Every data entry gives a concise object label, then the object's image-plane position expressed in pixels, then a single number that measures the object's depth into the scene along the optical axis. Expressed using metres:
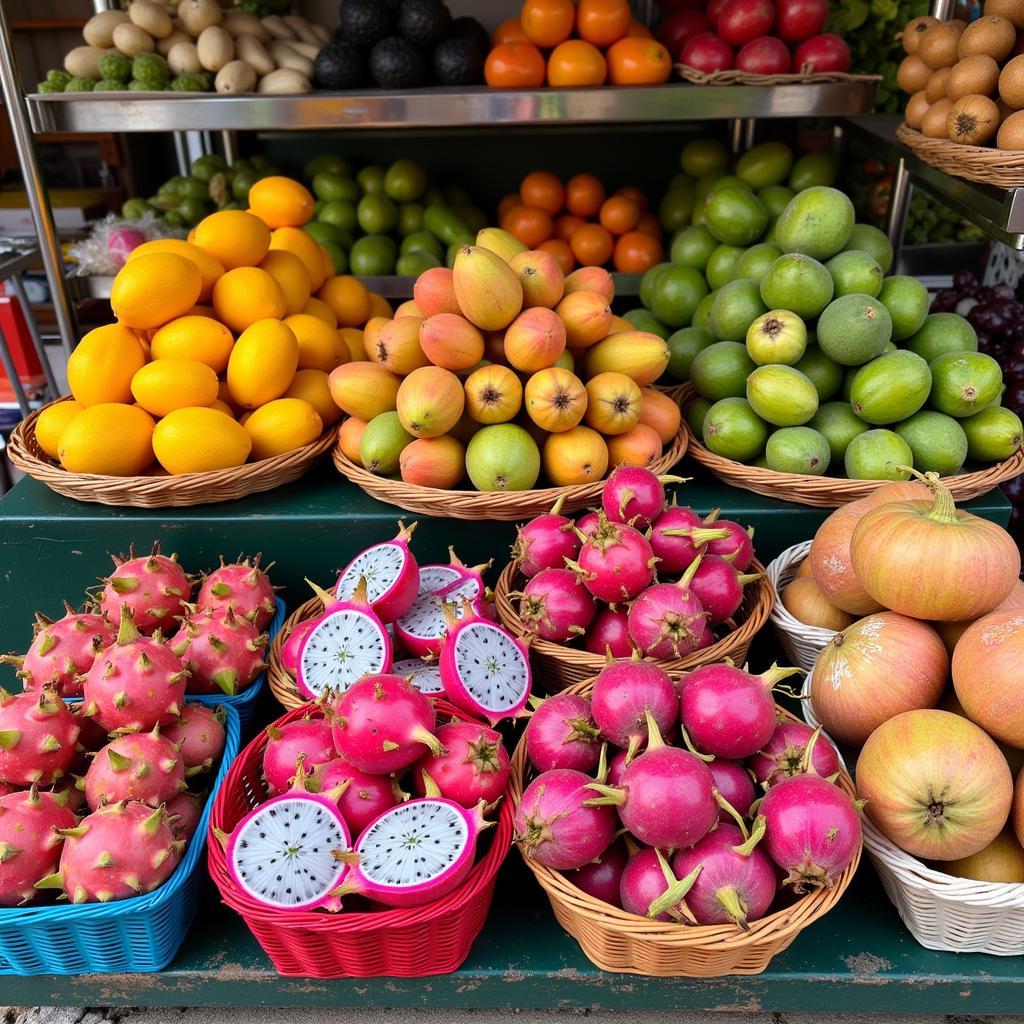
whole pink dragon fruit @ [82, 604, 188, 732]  1.38
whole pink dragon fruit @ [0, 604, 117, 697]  1.51
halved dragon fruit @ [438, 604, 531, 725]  1.43
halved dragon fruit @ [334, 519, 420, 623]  1.58
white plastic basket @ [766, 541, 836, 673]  1.63
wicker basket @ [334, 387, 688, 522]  1.78
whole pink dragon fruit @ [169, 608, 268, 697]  1.60
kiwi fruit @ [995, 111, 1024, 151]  1.93
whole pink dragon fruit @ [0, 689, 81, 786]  1.32
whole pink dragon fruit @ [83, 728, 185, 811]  1.28
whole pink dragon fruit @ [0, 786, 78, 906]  1.23
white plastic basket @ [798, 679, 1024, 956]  1.19
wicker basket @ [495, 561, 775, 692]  1.49
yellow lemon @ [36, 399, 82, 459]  2.01
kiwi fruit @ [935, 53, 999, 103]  2.11
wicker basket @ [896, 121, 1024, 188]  1.92
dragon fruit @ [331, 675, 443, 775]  1.21
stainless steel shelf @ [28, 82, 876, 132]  2.41
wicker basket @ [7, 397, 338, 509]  1.86
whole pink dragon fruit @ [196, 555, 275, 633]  1.70
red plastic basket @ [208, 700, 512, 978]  1.16
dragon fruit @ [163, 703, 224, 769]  1.45
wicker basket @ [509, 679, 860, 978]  1.11
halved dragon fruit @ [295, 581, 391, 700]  1.49
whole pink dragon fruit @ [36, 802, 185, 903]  1.21
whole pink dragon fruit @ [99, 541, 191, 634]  1.68
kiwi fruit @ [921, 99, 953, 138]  2.24
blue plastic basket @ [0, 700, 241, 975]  1.22
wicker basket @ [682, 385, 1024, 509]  1.84
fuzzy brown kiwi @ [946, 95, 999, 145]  2.07
